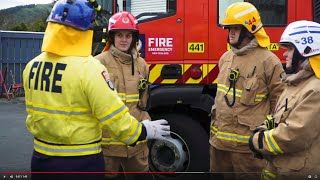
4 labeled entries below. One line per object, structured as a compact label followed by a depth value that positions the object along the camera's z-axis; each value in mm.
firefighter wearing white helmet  2635
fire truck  4789
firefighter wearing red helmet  3768
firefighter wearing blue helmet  2541
